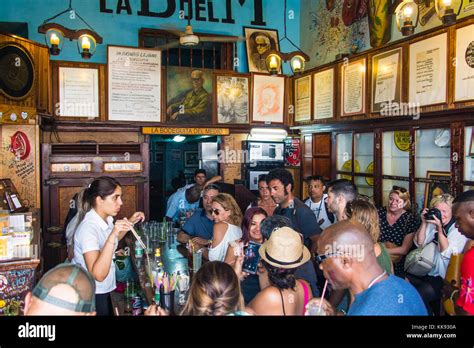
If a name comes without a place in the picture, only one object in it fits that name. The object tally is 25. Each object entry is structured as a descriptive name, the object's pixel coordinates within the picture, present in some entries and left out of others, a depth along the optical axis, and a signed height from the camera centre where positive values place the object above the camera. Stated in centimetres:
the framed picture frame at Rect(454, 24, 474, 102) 496 +110
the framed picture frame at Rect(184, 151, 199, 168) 1289 -13
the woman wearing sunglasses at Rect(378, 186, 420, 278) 461 -81
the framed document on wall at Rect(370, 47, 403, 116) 608 +114
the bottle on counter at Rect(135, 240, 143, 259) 441 -103
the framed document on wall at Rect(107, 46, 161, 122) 767 +132
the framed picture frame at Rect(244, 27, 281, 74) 915 +248
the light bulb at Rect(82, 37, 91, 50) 635 +168
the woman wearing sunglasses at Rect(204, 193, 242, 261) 386 -67
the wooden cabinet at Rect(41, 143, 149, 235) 702 -30
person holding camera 396 -84
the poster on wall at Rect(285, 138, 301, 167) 905 +7
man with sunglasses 193 -60
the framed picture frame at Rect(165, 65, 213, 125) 803 +117
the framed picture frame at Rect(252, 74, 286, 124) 855 +117
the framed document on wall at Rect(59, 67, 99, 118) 733 +110
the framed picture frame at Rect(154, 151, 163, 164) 1320 -9
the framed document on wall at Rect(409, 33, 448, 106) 534 +113
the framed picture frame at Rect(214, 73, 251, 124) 830 +113
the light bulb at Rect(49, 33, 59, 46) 627 +172
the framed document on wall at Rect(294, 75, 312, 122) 823 +115
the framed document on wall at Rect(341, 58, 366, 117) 681 +113
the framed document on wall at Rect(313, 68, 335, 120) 757 +113
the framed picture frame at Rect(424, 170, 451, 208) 553 -40
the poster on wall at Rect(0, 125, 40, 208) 581 -8
